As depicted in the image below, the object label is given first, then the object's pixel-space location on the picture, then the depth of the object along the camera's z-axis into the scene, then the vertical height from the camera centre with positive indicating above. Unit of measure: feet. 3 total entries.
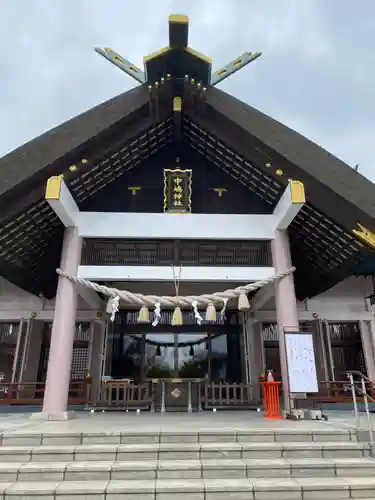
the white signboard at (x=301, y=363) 19.88 +0.68
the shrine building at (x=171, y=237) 20.86 +8.53
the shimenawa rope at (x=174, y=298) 21.75 +4.44
